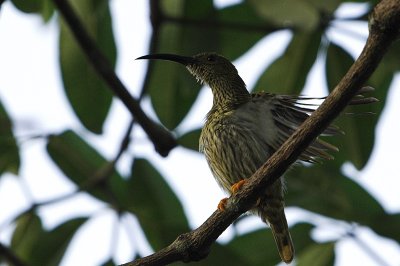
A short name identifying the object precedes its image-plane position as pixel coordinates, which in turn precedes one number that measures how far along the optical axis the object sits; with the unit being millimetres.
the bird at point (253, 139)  8062
